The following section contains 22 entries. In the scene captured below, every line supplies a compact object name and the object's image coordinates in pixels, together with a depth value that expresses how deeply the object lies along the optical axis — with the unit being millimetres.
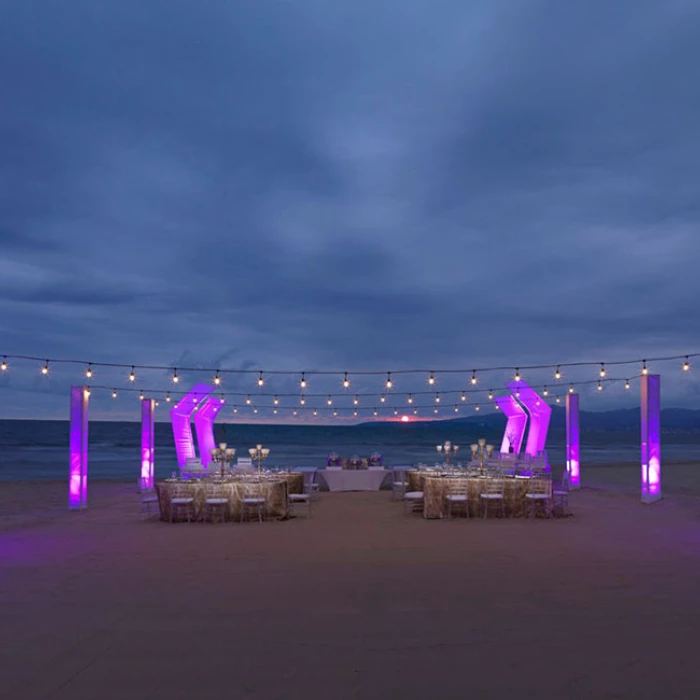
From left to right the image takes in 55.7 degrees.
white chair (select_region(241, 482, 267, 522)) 10414
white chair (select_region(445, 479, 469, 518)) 10758
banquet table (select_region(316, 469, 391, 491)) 16484
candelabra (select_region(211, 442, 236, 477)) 11555
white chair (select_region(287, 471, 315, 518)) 11465
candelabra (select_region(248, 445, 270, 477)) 12758
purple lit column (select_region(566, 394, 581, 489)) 16391
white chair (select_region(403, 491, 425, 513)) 11680
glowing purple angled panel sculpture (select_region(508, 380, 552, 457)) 16562
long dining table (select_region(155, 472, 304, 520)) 10352
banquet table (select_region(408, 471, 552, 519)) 10727
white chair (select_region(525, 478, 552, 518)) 10662
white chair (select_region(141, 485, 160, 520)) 10764
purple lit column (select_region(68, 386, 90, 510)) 12117
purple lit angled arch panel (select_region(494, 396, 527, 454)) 17086
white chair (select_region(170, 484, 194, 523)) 10273
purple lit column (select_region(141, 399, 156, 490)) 15477
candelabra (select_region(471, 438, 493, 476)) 11898
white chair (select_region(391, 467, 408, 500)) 14366
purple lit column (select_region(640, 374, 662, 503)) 12680
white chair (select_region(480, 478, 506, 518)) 10836
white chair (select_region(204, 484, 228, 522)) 10359
